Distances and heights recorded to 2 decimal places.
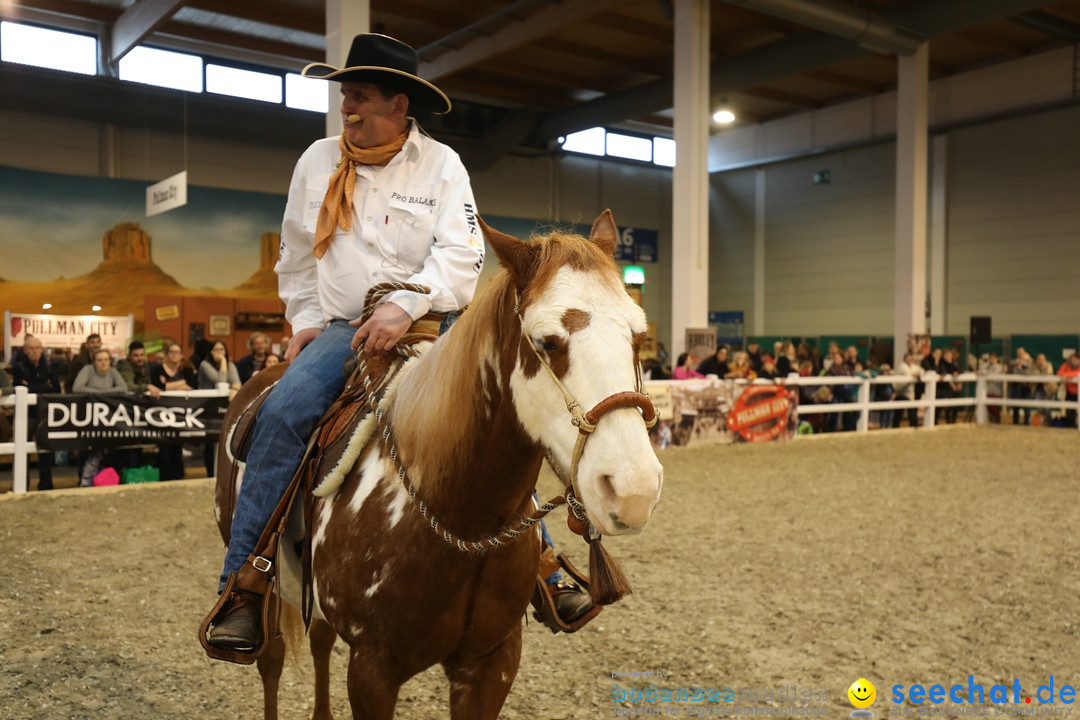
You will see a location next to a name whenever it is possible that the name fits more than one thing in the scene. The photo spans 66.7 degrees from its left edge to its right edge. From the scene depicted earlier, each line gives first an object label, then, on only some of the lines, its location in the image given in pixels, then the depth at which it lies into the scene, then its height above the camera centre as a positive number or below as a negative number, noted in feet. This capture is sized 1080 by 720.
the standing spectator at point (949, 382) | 48.16 -2.44
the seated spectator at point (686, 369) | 37.24 -1.31
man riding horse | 7.34 +0.96
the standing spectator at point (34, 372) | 29.25 -1.18
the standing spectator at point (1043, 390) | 46.85 -2.82
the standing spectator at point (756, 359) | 45.55 -1.12
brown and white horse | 4.83 -0.90
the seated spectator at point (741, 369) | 38.94 -1.39
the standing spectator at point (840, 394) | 43.21 -2.97
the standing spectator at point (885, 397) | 44.34 -3.10
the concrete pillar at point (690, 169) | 41.29 +8.62
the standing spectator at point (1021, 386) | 48.98 -2.70
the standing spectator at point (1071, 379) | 44.42 -2.05
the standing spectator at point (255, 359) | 30.91 -0.74
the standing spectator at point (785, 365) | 42.42 -1.28
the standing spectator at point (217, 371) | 28.53 -1.11
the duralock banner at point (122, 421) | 24.32 -2.52
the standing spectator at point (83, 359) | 29.50 -0.74
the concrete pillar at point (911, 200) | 51.62 +8.89
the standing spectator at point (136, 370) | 27.66 -1.08
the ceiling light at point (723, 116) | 57.93 +15.95
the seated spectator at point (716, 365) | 38.60 -1.17
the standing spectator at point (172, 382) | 26.45 -1.46
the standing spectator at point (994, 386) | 49.70 -2.75
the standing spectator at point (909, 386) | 45.53 -2.55
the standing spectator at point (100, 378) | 25.76 -1.23
